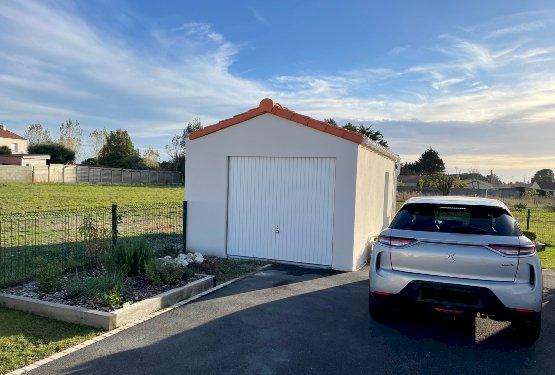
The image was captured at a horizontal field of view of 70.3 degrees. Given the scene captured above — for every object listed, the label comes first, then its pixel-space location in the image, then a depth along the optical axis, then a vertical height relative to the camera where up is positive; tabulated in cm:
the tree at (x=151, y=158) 5676 +206
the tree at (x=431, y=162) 6556 +300
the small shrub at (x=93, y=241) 709 -130
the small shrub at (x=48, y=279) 584 -165
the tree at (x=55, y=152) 4903 +216
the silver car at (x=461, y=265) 423 -95
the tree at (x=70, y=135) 6252 +541
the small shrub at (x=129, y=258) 661 -149
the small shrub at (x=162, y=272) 633 -166
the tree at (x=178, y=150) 5722 +336
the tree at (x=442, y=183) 3388 -25
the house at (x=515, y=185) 8066 -53
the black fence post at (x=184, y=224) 973 -128
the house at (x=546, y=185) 8080 -45
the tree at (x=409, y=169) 7032 +186
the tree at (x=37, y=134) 6219 +538
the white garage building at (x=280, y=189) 845 -32
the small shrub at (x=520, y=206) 2967 -193
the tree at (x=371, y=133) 4835 +573
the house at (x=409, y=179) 6451 +2
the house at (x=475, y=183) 6418 -35
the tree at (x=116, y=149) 5478 +312
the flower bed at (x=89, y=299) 532 -182
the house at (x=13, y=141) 5577 +387
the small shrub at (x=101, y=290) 531 -169
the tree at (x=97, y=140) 6456 +496
